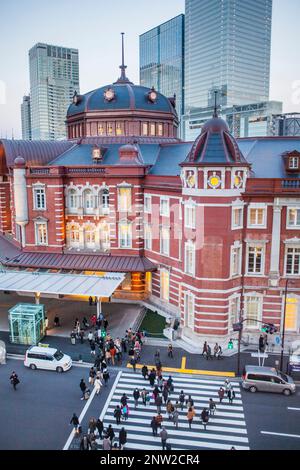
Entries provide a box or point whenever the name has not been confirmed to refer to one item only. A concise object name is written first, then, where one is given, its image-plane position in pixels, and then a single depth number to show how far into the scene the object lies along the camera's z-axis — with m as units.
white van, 29.97
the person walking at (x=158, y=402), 24.72
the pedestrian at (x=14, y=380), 27.28
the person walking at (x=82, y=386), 26.25
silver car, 27.08
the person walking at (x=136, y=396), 25.38
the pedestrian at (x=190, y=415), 23.80
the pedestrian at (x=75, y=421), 22.42
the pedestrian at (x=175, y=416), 23.52
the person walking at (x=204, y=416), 23.31
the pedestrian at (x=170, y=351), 32.00
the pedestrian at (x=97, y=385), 26.96
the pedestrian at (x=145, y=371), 28.70
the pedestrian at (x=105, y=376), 28.06
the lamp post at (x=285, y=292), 29.28
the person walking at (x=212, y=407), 24.52
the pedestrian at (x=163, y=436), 21.45
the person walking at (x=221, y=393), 26.08
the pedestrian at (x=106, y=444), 20.58
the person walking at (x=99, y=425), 22.12
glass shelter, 34.41
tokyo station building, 33.56
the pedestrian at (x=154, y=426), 22.75
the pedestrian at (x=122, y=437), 21.31
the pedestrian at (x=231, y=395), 26.06
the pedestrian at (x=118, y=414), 23.70
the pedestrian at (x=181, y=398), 25.28
